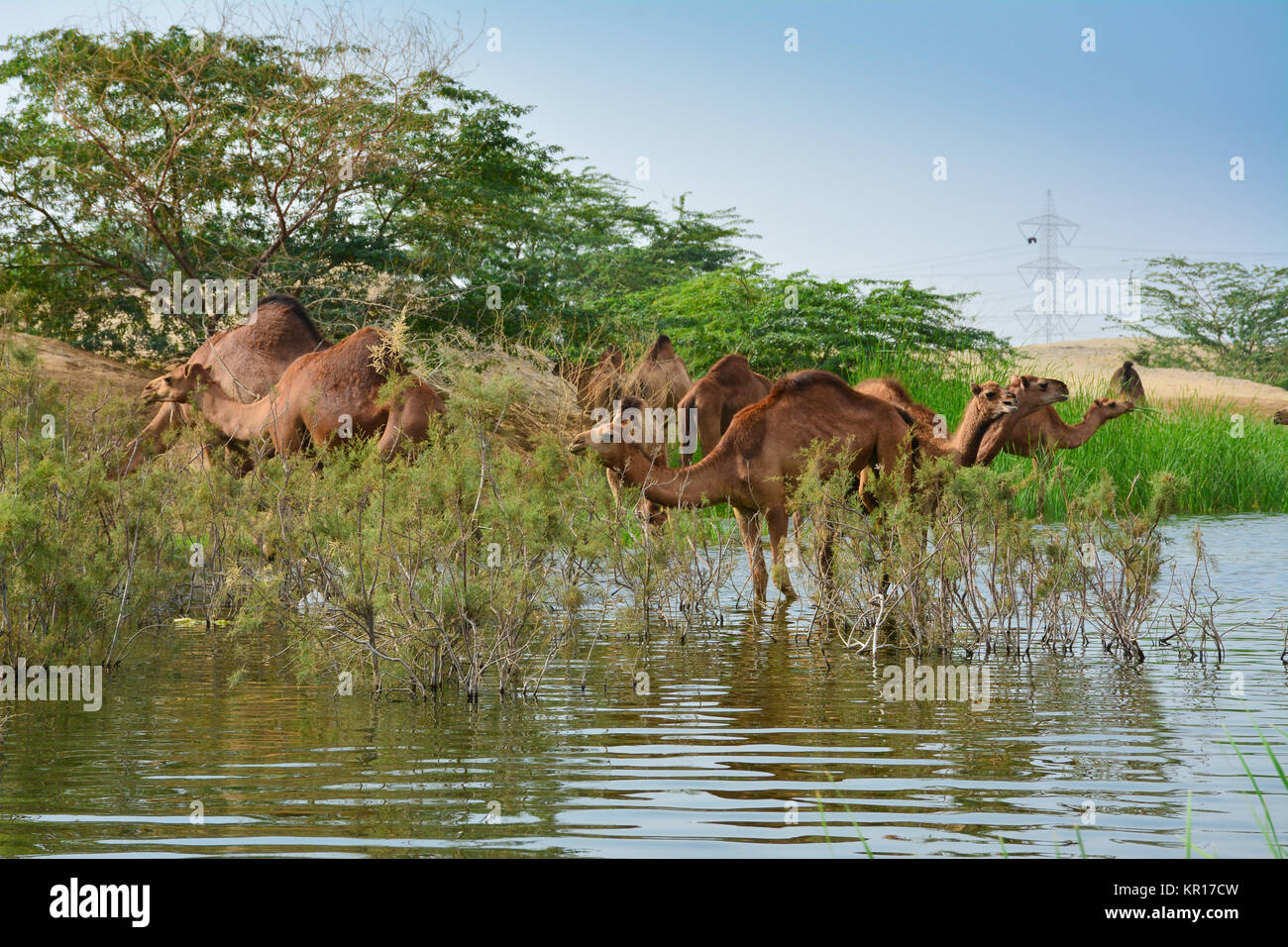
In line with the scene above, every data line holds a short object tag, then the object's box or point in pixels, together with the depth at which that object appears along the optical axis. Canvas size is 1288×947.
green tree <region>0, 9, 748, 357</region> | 25.25
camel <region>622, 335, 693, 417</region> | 18.03
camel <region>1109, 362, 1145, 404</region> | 19.52
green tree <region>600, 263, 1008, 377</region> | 29.92
